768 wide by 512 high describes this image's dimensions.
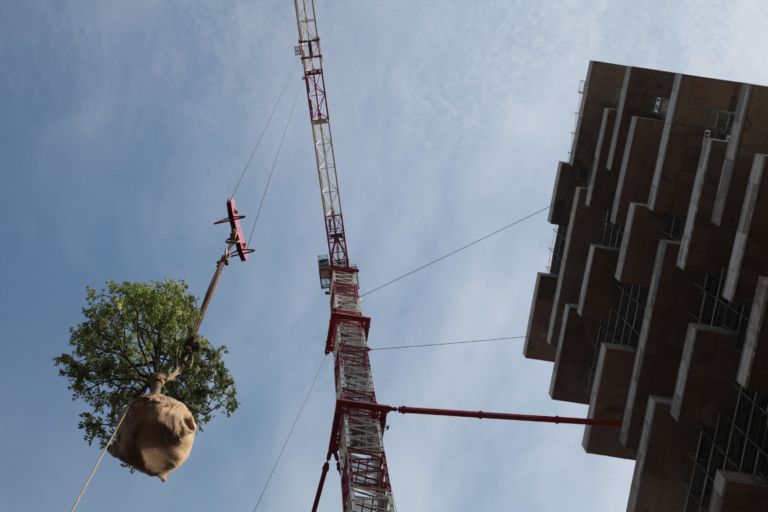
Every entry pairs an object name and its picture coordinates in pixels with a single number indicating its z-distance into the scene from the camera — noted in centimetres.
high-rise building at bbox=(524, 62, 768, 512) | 2700
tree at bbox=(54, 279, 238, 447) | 3666
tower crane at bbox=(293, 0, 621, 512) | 4312
